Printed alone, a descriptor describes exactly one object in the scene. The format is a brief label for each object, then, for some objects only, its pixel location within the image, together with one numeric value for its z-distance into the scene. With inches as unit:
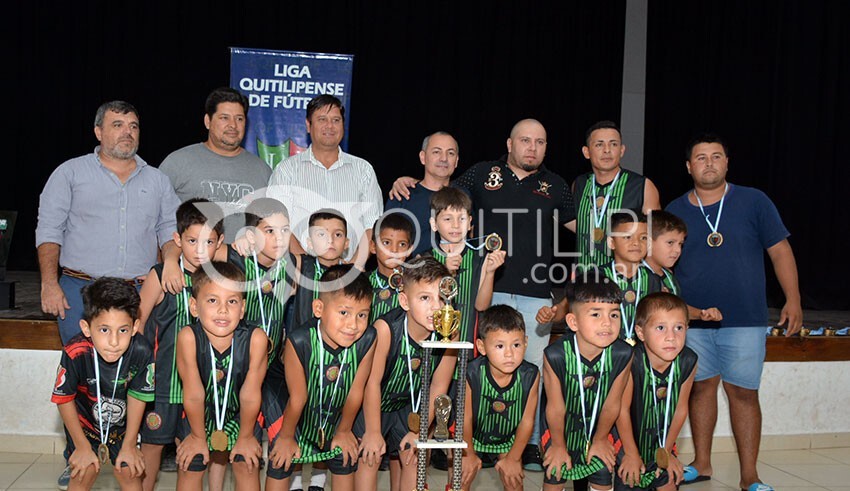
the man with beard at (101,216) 154.3
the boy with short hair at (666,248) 158.1
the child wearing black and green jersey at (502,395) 131.4
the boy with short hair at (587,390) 133.0
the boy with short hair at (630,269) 152.5
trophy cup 110.7
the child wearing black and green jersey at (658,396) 135.6
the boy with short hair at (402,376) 131.5
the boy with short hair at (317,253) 145.2
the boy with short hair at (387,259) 149.0
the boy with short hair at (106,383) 124.0
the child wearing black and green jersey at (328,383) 129.0
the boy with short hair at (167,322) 132.7
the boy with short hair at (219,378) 127.0
